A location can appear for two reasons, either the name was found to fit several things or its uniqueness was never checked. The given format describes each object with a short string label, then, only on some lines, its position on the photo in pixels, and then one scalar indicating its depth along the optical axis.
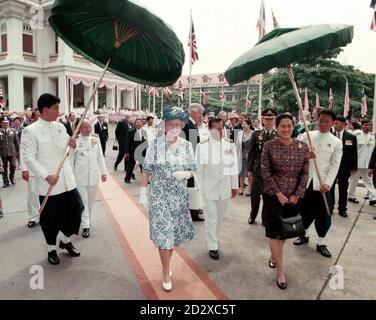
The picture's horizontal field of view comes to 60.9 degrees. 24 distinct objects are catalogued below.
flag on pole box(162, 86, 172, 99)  19.83
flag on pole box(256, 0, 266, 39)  15.62
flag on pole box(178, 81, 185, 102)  24.12
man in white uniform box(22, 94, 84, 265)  3.67
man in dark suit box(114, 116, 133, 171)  11.39
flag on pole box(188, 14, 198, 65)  17.80
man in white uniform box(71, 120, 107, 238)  4.80
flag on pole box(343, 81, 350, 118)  22.81
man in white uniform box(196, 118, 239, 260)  4.22
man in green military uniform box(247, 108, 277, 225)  5.20
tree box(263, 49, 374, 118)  30.61
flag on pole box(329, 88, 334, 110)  27.47
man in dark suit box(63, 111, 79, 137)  9.83
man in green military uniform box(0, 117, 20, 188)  8.66
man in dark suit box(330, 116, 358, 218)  6.09
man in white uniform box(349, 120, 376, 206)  7.15
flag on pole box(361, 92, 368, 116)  26.25
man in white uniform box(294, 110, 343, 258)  4.22
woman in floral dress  3.28
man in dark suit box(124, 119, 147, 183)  9.19
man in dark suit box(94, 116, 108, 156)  13.00
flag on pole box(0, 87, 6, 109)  11.01
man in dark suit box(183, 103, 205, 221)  5.72
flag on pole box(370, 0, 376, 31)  11.65
